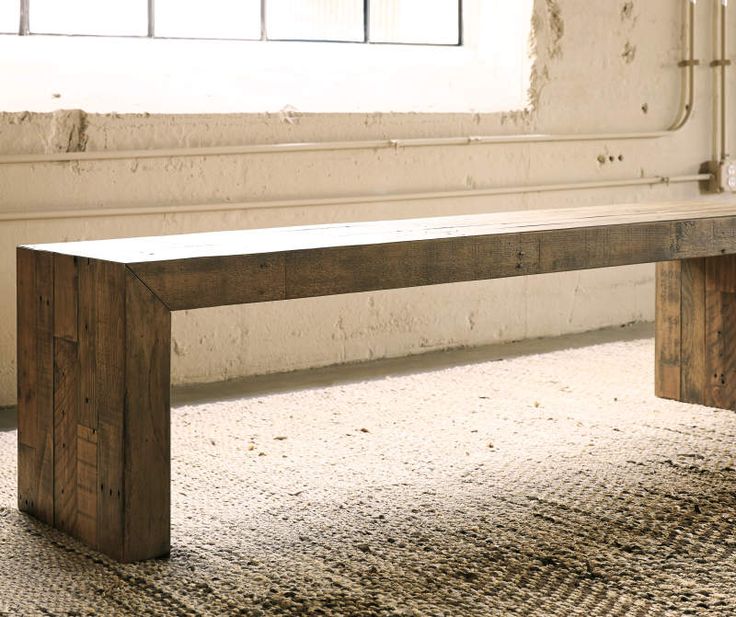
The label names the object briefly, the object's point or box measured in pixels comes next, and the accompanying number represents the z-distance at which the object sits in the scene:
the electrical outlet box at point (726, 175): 4.57
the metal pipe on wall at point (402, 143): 3.27
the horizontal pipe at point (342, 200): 3.28
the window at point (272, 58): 3.46
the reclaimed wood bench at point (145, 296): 1.94
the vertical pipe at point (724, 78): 4.52
